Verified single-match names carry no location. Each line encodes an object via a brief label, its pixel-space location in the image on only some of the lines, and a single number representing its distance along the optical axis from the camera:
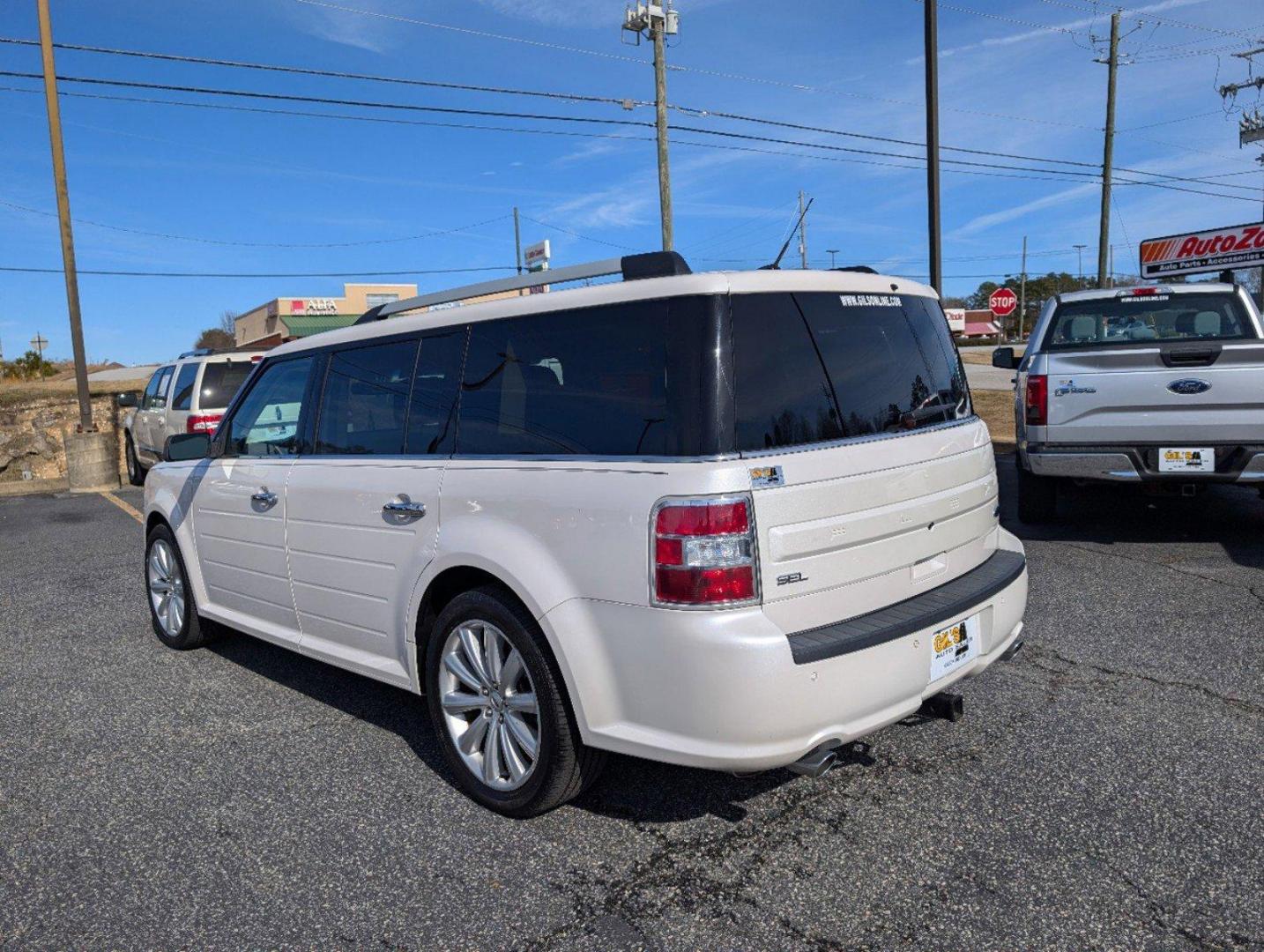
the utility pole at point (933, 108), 15.88
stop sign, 29.22
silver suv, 13.14
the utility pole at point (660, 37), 21.14
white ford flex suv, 2.76
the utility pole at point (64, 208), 17.19
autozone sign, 23.34
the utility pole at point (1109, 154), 27.48
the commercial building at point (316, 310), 60.28
